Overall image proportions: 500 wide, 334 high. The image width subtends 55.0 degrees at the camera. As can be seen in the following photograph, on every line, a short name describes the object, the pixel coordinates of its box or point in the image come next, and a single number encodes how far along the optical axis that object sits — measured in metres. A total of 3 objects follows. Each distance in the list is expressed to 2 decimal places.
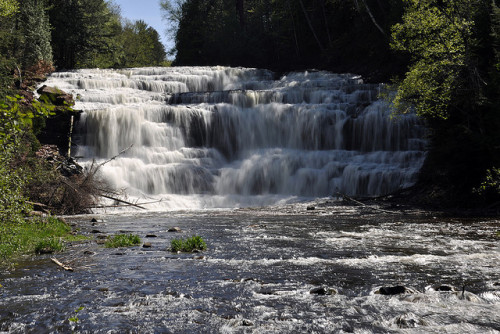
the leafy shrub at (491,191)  19.43
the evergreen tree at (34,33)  42.25
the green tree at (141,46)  85.94
